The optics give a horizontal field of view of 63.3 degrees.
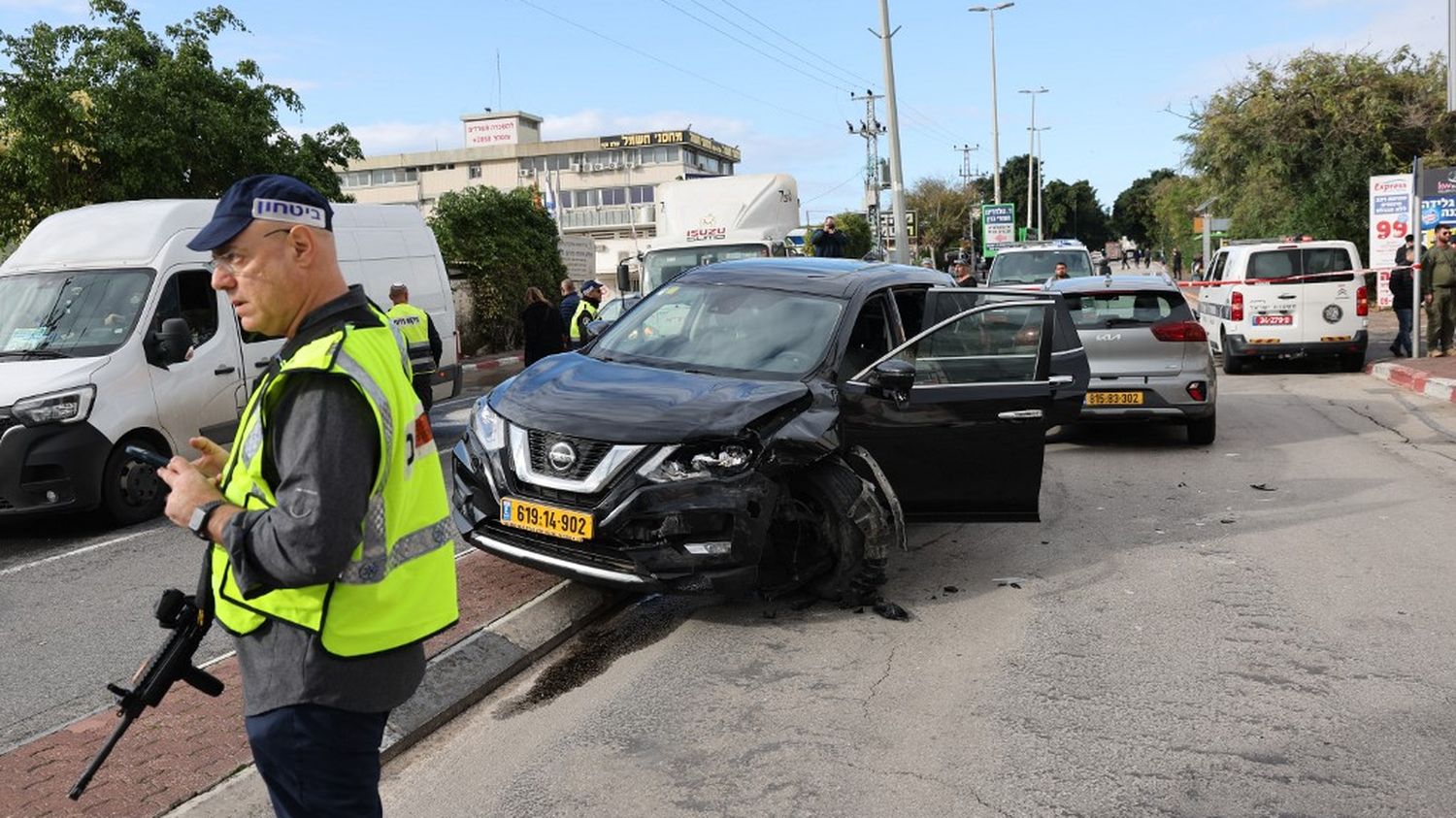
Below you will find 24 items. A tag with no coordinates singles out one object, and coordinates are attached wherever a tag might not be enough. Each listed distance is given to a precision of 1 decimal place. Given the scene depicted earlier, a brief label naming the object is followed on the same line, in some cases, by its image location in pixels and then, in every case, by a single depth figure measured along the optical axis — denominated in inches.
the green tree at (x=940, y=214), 3159.5
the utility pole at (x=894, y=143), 1055.0
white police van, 668.1
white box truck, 796.0
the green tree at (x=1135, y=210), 4005.9
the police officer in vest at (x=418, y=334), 440.1
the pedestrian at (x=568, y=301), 639.1
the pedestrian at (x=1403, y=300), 716.7
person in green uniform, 682.8
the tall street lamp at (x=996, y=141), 2111.2
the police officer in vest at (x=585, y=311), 560.2
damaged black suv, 221.5
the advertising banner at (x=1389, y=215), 932.0
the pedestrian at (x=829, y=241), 757.3
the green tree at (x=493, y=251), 1019.9
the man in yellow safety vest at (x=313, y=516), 86.2
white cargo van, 326.0
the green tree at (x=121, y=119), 650.2
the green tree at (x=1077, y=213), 4392.5
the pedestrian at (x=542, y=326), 578.2
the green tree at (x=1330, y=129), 1146.7
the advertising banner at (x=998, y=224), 1781.5
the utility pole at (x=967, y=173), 4056.4
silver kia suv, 435.5
